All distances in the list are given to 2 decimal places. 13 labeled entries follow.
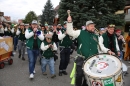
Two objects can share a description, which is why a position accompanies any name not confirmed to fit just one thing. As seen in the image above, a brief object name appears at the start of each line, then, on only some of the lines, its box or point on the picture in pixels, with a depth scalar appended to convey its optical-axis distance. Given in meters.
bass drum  3.54
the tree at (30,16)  52.91
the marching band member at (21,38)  9.27
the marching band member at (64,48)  6.70
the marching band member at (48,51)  6.43
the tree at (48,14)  37.91
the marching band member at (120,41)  8.62
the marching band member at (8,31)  11.87
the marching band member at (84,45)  4.46
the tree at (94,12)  16.89
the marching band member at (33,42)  5.98
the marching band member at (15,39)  11.79
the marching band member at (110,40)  5.43
